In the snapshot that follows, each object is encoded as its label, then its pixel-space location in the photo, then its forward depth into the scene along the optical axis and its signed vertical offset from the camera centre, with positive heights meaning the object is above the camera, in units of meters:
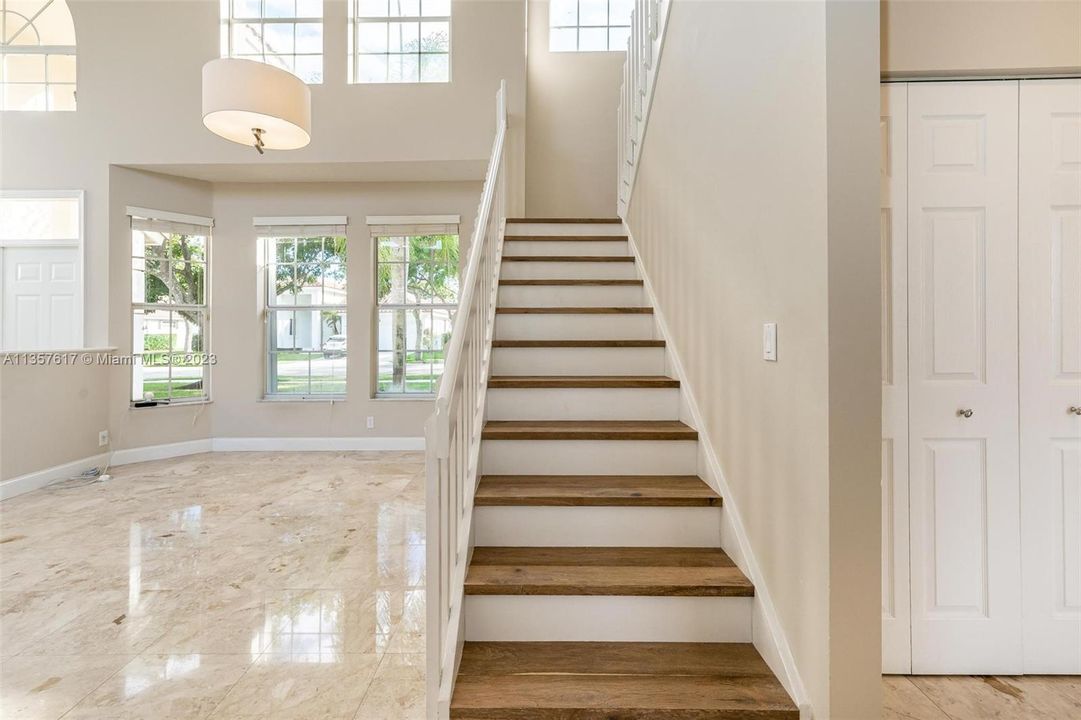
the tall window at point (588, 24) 5.59 +3.72
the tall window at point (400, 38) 4.93 +3.15
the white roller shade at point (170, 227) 4.93 +1.37
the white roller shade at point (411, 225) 5.29 +1.43
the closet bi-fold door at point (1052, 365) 1.77 -0.02
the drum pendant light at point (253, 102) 2.69 +1.42
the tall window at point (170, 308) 4.99 +0.55
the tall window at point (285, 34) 4.93 +3.20
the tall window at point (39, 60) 4.77 +2.86
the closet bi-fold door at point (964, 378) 1.76 -0.06
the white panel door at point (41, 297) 4.76 +0.62
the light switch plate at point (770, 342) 1.59 +0.06
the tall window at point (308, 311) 5.41 +0.55
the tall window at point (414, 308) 5.41 +0.58
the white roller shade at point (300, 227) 5.33 +1.43
